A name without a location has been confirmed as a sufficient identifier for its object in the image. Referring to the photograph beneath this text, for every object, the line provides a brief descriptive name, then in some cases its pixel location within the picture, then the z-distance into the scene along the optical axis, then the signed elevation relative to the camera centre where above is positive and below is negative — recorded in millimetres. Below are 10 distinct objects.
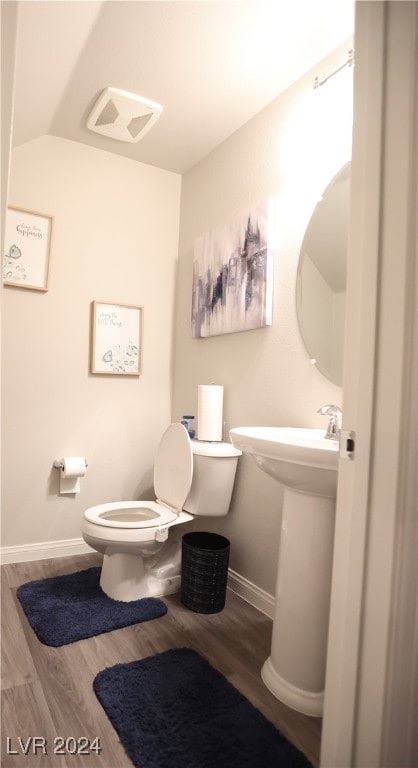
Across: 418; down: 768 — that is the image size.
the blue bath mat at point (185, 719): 1113 -987
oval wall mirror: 1623 +461
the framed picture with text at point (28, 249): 2271 +715
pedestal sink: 1277 -591
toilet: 1839 -628
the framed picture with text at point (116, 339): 2508 +265
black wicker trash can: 1853 -866
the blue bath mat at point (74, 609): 1644 -989
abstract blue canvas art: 1981 +580
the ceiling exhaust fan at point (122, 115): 1983 +1355
